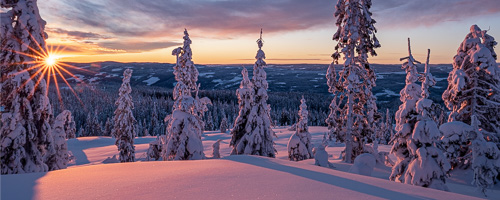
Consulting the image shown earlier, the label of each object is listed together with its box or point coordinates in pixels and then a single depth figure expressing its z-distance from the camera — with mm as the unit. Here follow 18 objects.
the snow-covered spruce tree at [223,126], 60200
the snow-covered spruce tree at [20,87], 10695
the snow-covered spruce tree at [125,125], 23756
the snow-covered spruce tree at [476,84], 13117
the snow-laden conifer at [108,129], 77975
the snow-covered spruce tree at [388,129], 67812
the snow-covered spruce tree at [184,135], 14531
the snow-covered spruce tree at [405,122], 9859
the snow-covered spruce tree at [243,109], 18828
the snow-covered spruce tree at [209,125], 85538
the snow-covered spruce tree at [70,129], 48172
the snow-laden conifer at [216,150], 20188
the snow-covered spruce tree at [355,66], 15742
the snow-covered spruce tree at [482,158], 10969
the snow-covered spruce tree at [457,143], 12213
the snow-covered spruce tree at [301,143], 21789
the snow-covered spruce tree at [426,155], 9141
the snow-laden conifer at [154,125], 82062
